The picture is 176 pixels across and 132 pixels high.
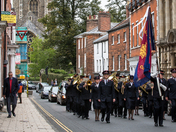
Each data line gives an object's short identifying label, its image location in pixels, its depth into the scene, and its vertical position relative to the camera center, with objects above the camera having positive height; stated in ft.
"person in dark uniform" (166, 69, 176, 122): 44.65 -2.25
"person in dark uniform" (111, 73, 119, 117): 54.29 -3.61
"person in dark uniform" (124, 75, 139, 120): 48.87 -2.76
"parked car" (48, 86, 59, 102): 97.04 -5.29
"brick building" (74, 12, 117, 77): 176.65 +18.90
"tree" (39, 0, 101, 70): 192.75 +27.29
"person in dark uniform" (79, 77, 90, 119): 50.70 -3.48
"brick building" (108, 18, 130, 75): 124.57 +9.86
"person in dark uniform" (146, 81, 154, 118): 47.61 -3.63
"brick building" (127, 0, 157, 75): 97.71 +14.58
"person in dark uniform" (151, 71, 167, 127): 40.24 -3.25
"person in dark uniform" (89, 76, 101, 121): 46.62 -2.26
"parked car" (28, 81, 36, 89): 217.85 -6.91
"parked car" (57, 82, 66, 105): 82.20 -4.90
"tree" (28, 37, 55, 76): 254.27 +12.13
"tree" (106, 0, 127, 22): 218.79 +39.55
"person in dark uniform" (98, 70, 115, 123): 44.06 -2.31
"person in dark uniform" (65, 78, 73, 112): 60.29 -4.00
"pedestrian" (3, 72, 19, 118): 49.28 -1.91
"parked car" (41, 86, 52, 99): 119.14 -5.81
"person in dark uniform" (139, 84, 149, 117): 55.52 -3.75
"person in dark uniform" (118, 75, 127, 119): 51.84 -3.34
